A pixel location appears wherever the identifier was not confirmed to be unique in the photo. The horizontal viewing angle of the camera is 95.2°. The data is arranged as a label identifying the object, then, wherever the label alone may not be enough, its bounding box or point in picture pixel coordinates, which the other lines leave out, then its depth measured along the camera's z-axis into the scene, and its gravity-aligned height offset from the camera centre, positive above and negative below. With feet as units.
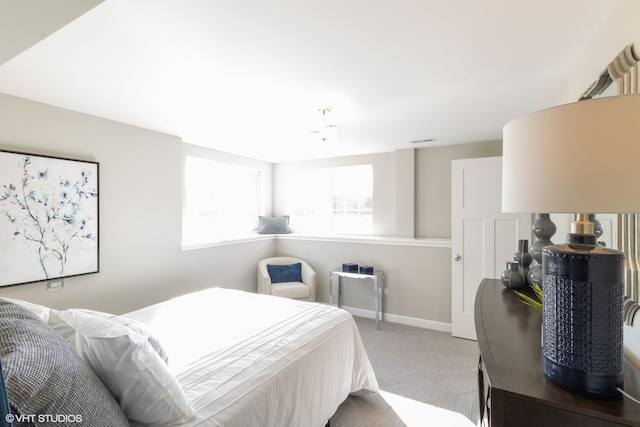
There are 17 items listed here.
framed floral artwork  6.92 -0.14
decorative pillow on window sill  15.74 -0.62
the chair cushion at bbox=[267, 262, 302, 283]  13.89 -2.83
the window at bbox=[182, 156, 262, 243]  12.62 +0.62
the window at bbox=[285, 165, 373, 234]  15.02 +0.77
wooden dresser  2.25 -1.50
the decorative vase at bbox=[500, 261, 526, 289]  5.35 -1.16
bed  3.04 -2.55
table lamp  2.08 +0.09
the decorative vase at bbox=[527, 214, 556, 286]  4.95 -0.36
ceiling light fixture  8.11 +2.46
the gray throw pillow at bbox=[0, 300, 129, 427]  2.27 -1.41
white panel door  10.96 -0.66
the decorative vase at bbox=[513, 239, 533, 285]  5.66 -0.86
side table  12.50 -3.08
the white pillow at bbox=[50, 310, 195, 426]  3.45 -1.91
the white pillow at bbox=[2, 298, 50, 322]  3.91 -1.36
